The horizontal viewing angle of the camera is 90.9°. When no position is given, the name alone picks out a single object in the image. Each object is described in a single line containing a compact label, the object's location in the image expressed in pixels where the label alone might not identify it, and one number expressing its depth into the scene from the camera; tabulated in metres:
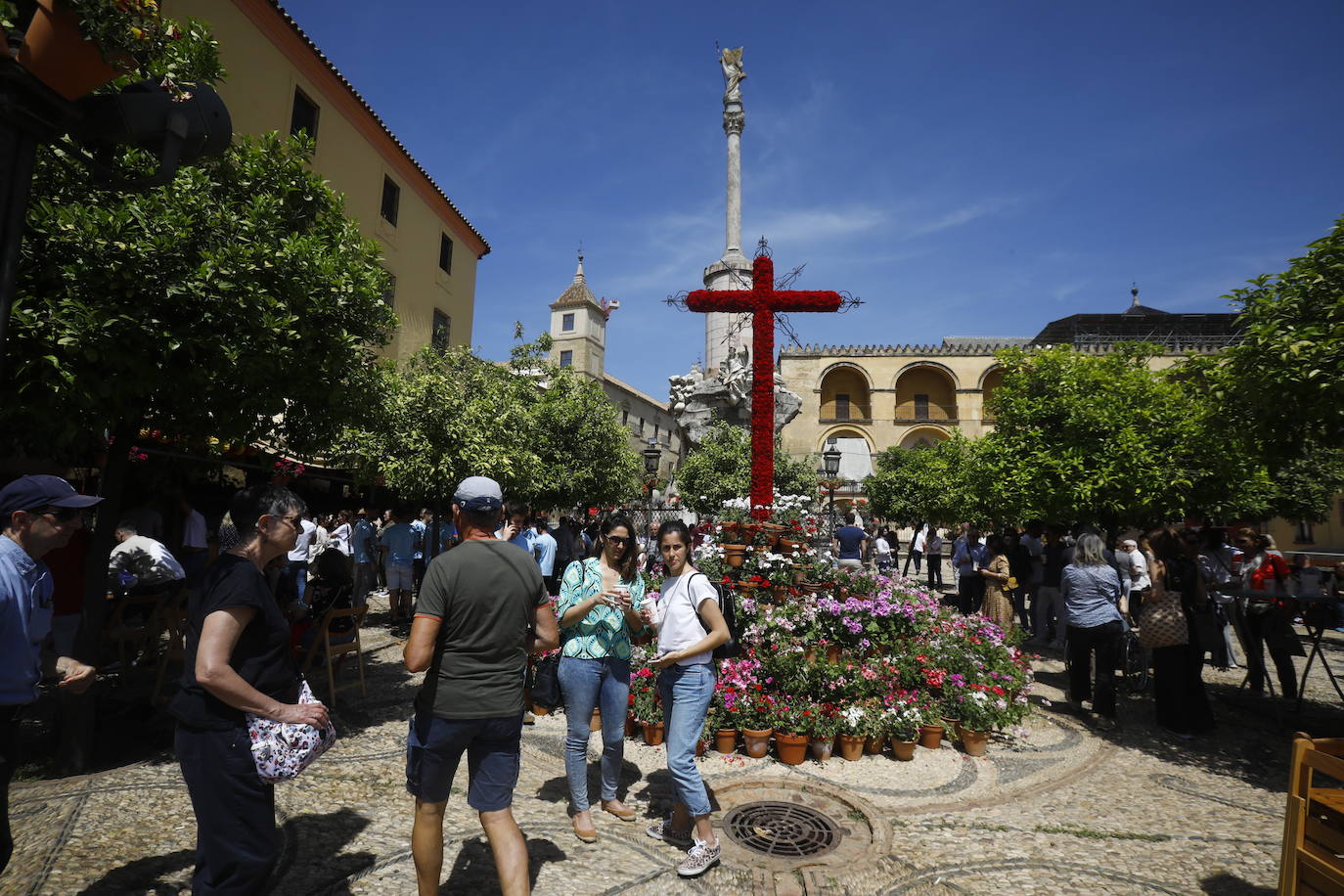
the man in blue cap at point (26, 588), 2.45
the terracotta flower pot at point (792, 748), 5.13
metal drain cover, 3.85
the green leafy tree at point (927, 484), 21.55
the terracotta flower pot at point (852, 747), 5.24
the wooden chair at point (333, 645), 5.88
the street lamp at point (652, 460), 16.86
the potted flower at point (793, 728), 5.14
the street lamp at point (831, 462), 16.11
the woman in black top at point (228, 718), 2.26
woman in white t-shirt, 3.51
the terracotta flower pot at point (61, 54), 2.00
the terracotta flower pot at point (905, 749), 5.27
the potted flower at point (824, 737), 5.24
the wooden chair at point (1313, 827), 2.45
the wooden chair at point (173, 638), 5.45
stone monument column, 24.72
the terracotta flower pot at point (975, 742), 5.48
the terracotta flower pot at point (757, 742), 5.23
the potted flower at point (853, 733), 5.25
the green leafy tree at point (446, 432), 9.41
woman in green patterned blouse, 3.74
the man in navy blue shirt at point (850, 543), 12.01
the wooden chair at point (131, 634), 5.85
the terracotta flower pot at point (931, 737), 5.52
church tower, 47.38
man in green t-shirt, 2.71
